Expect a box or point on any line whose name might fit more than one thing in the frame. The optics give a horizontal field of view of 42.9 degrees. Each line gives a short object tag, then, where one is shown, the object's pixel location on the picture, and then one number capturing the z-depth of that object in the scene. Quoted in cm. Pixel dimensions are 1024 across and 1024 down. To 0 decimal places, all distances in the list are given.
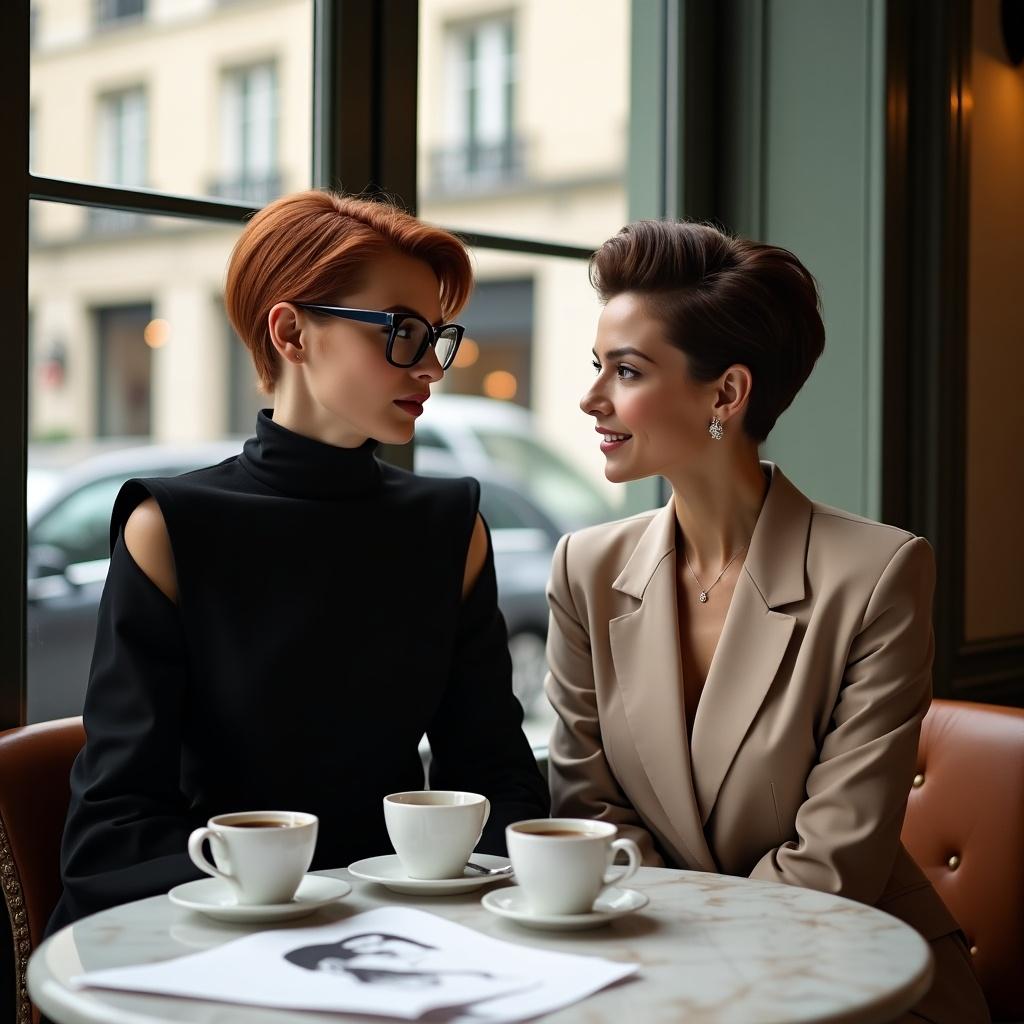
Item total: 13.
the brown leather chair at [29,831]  159
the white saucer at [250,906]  117
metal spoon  132
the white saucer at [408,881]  127
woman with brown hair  170
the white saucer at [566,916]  116
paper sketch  99
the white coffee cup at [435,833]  126
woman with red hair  152
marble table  98
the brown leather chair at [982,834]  192
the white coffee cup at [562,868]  116
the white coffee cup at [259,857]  116
